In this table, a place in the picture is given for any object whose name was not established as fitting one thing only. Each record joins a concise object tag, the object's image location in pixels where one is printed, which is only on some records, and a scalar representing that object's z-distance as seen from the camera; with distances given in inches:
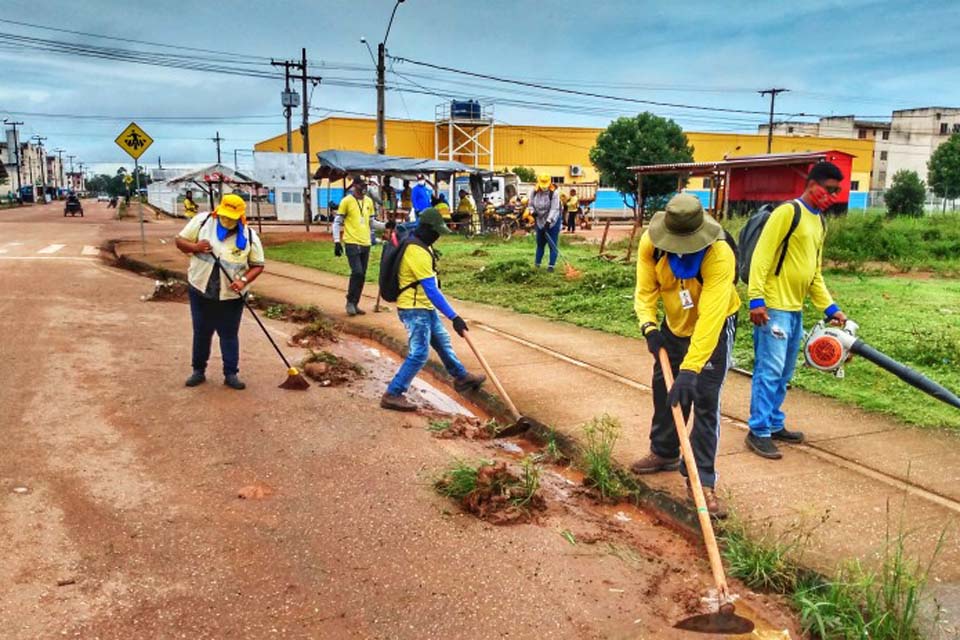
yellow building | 1946.4
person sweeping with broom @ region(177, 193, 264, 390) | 248.4
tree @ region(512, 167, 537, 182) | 1919.3
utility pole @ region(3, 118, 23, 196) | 3672.5
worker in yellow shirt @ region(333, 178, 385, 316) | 390.0
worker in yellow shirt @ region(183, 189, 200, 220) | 1032.4
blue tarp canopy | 848.9
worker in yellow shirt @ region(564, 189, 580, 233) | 1101.1
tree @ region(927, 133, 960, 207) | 1924.2
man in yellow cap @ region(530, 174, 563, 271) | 503.5
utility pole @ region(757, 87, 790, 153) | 2069.4
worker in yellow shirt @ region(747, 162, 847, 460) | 179.8
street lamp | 981.8
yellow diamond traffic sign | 711.7
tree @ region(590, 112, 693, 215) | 1699.1
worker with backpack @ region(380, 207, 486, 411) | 227.9
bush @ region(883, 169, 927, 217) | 1480.1
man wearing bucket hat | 143.1
